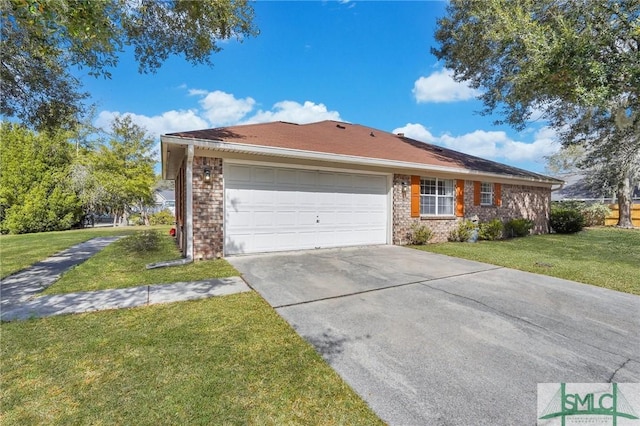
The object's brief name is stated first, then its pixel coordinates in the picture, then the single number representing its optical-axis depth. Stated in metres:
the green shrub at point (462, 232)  11.16
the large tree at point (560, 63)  6.92
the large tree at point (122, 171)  20.81
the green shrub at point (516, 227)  12.62
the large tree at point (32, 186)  17.64
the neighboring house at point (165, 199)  36.29
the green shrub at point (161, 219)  25.03
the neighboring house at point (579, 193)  21.65
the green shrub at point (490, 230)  11.53
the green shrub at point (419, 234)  10.14
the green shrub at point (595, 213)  19.44
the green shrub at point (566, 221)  14.60
